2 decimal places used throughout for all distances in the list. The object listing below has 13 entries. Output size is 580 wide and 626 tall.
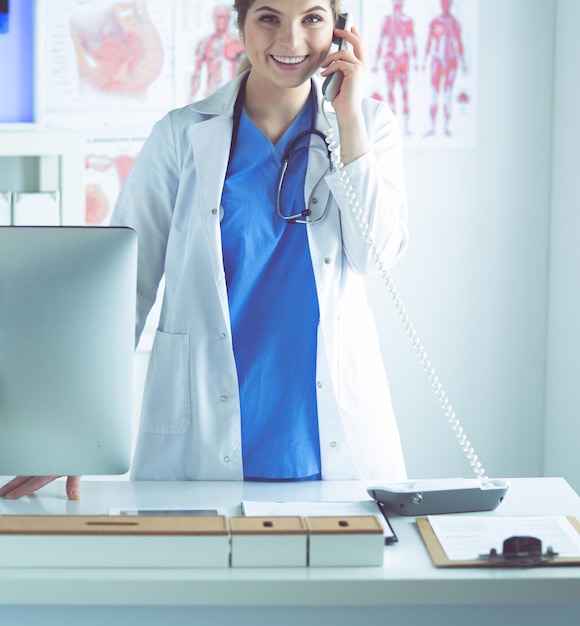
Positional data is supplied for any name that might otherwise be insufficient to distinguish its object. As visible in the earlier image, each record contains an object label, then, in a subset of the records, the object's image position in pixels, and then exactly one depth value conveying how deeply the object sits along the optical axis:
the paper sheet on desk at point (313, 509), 3.21
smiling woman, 3.67
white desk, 2.95
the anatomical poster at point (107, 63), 5.60
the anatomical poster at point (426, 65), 5.56
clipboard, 3.00
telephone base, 3.25
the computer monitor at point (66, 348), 3.12
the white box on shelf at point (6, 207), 5.03
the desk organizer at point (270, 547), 2.99
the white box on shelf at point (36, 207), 5.03
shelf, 5.00
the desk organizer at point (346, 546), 3.00
